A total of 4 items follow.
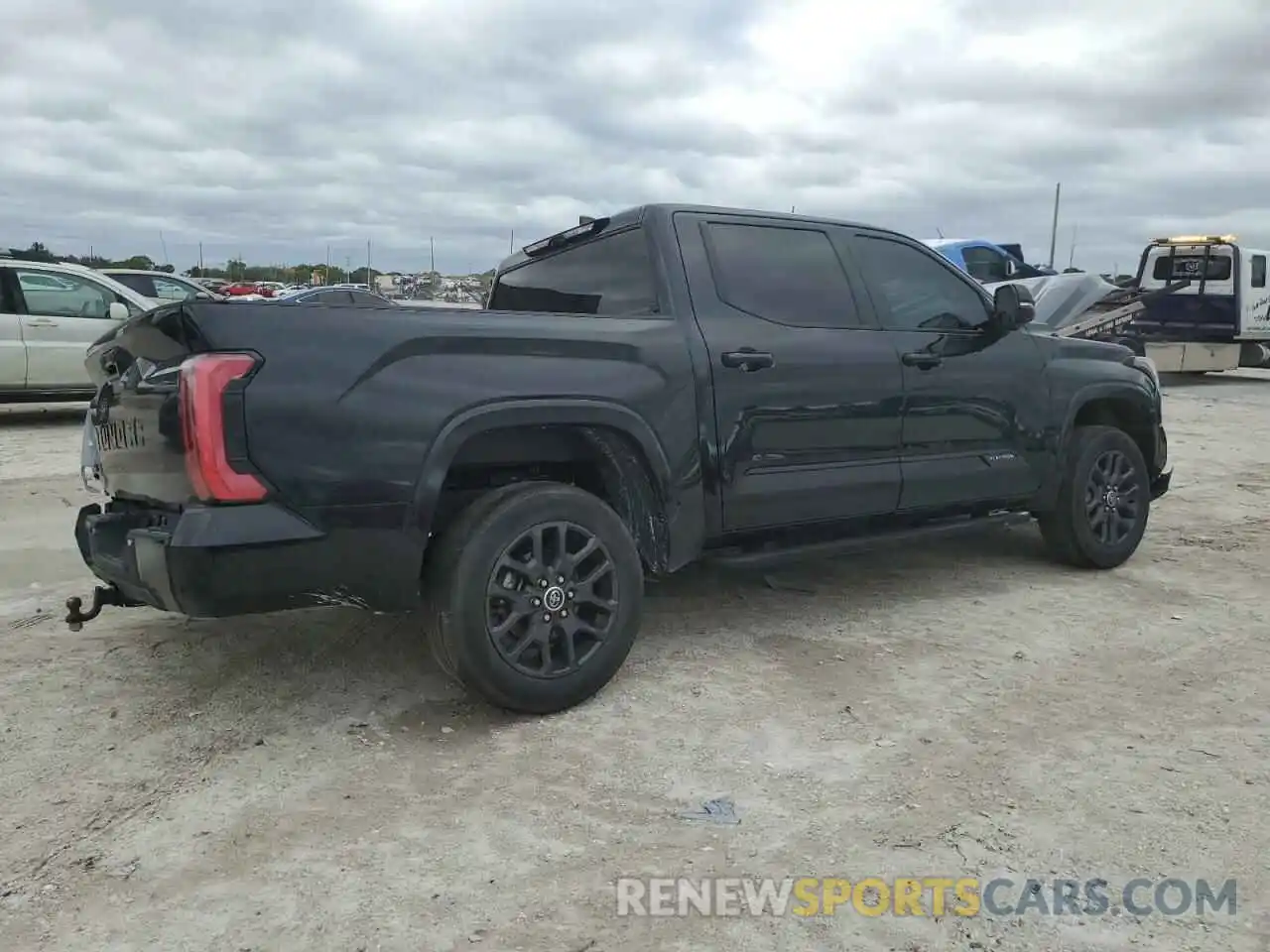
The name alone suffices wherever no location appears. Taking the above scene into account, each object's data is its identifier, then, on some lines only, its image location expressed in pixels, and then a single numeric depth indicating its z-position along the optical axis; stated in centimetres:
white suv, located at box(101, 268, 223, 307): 1309
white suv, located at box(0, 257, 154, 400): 1019
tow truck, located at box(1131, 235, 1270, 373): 1678
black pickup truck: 281
